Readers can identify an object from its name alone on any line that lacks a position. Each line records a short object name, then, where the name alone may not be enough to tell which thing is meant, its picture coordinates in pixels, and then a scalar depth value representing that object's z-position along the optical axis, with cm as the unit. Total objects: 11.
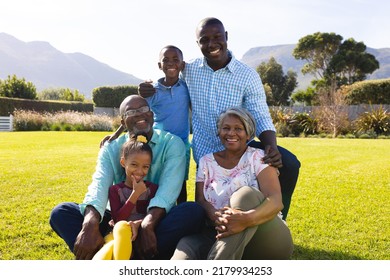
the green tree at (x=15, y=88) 3024
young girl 317
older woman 279
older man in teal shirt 301
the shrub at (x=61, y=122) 2250
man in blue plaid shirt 366
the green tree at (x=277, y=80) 4368
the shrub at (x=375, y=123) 2081
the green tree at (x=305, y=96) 3408
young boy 389
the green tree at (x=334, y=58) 4109
